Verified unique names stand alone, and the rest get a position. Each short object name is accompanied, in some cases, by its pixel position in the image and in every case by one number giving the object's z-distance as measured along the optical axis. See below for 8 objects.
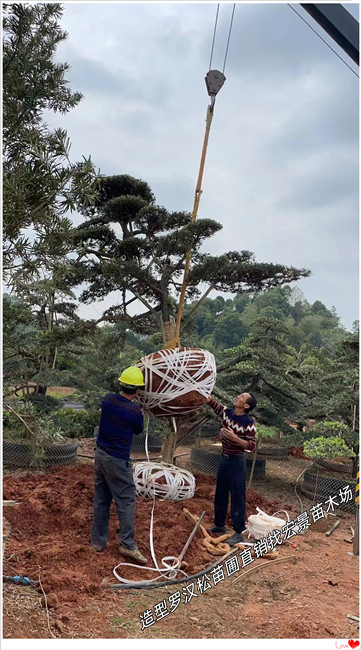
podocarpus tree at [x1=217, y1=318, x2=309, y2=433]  6.28
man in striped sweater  4.14
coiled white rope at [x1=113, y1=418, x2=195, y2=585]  4.79
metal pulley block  4.21
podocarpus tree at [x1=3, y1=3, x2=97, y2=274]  2.39
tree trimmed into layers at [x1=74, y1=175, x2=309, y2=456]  5.95
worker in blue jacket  3.57
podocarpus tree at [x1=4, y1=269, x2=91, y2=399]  5.91
